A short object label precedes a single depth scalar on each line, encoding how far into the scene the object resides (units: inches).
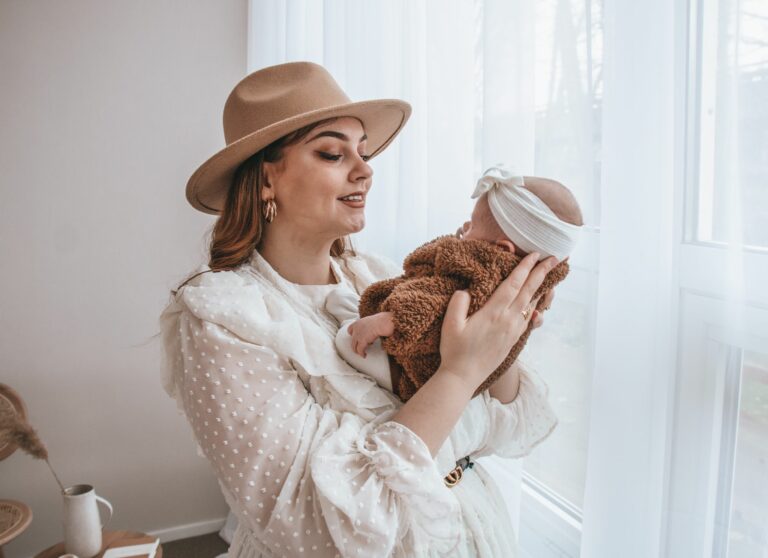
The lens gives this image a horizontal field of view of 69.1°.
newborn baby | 35.2
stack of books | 73.2
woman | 32.9
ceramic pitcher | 72.0
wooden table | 73.7
